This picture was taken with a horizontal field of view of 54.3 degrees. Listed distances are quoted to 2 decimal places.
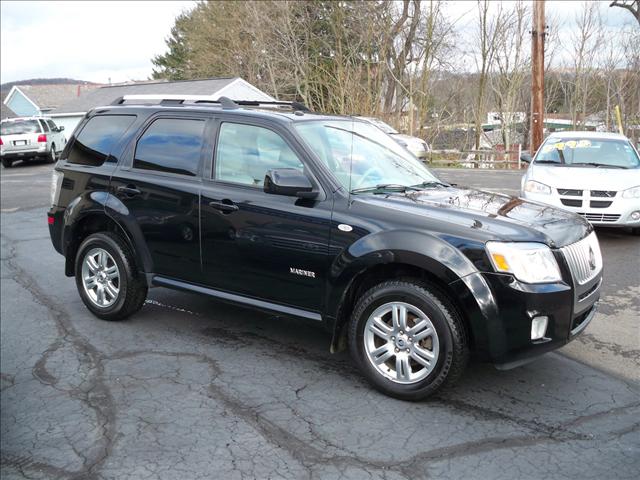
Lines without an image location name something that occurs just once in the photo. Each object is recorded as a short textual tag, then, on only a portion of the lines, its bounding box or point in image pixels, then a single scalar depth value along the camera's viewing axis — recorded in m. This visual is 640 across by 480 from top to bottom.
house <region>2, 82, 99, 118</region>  65.75
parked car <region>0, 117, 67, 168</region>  25.86
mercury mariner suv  3.71
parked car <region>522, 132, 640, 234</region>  8.34
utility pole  19.09
